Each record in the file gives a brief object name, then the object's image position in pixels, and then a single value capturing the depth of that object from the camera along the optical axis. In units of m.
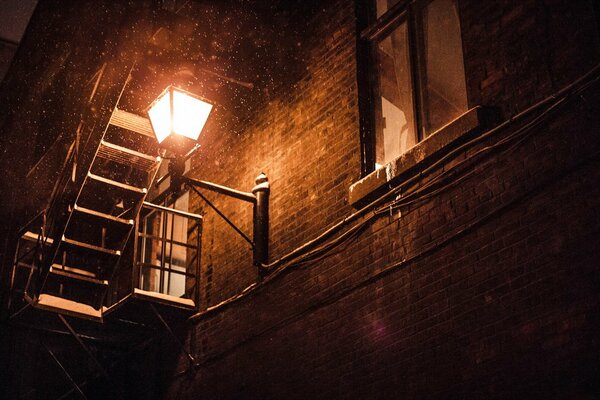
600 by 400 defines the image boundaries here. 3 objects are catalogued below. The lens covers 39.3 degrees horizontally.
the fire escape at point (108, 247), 8.93
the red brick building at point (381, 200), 5.46
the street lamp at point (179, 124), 7.64
